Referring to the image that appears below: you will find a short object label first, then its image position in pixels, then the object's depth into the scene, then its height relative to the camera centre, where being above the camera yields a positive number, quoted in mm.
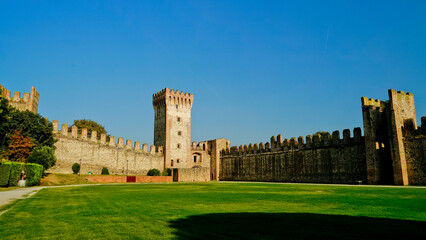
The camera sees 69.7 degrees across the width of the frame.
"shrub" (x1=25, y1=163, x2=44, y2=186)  24047 -112
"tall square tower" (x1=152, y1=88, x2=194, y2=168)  52906 +7865
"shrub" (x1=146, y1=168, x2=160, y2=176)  46500 -263
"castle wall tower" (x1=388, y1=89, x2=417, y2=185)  25547 +3751
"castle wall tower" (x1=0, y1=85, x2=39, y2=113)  36469 +8648
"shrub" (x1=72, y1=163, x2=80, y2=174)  38031 +392
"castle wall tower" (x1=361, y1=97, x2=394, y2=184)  27344 +2057
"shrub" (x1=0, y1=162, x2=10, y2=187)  22062 -141
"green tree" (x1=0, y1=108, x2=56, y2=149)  31425 +4663
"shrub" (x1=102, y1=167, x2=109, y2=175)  41031 -20
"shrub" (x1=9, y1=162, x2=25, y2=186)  22784 -13
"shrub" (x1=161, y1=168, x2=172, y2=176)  48794 -303
